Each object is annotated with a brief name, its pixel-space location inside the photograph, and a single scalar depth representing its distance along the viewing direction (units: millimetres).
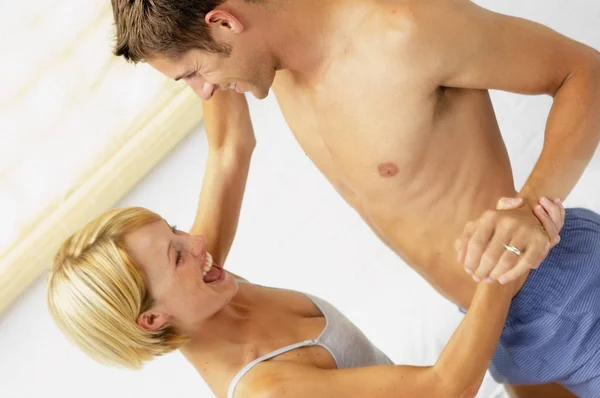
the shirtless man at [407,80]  2233
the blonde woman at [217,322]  2272
